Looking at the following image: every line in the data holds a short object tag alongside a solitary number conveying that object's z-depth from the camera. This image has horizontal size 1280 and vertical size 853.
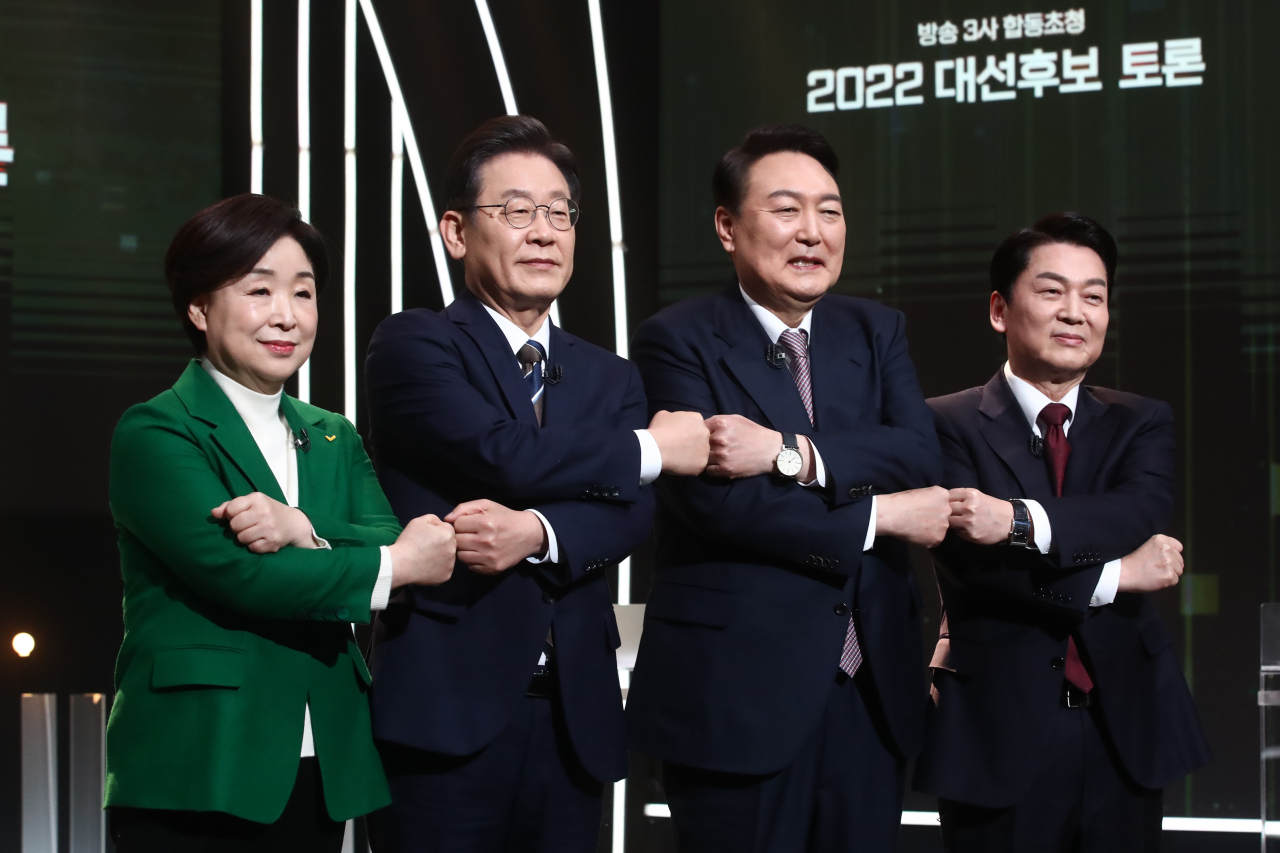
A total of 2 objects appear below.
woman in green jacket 4.61
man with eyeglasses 4.72
